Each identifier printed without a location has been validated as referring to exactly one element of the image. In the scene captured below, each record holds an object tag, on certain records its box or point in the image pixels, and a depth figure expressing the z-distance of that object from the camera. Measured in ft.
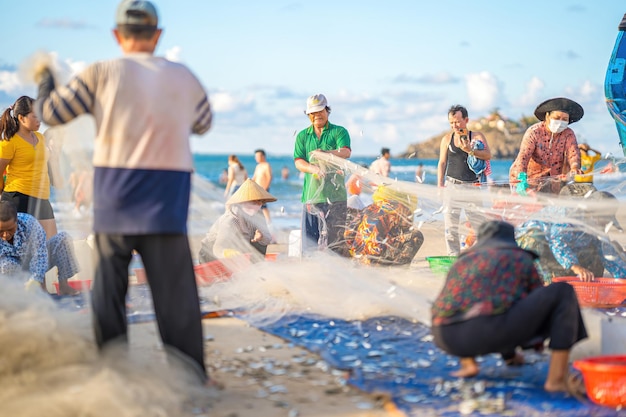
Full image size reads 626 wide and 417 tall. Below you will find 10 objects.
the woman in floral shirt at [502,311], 13.94
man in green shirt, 27.91
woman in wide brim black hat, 26.55
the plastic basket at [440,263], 25.61
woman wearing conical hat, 25.17
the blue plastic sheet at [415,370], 13.38
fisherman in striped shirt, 13.66
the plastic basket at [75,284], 24.69
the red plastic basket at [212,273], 24.09
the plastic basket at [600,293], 22.57
